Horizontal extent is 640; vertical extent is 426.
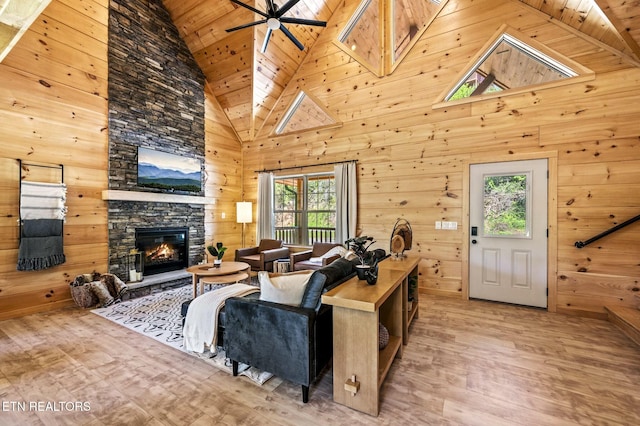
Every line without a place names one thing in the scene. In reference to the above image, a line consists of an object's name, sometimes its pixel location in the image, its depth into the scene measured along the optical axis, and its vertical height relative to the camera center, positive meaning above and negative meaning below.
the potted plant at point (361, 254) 2.10 -0.35
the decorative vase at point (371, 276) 2.00 -0.49
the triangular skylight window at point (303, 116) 5.42 +2.08
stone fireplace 4.26 +1.67
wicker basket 3.56 -1.14
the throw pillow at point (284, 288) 1.95 -0.57
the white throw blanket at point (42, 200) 3.35 +0.15
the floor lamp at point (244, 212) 6.10 +0.00
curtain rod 5.03 +0.98
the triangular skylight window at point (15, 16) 1.87 +1.48
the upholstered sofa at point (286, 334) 1.77 -0.88
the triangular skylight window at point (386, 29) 4.46 +3.32
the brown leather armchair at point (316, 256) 4.43 -0.80
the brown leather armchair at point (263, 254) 4.92 -0.85
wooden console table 1.65 -0.87
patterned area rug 2.15 -1.32
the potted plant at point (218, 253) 3.74 -0.60
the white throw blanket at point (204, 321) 2.29 -0.98
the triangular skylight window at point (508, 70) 3.59 +2.08
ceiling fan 3.44 +2.65
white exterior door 3.57 -0.28
